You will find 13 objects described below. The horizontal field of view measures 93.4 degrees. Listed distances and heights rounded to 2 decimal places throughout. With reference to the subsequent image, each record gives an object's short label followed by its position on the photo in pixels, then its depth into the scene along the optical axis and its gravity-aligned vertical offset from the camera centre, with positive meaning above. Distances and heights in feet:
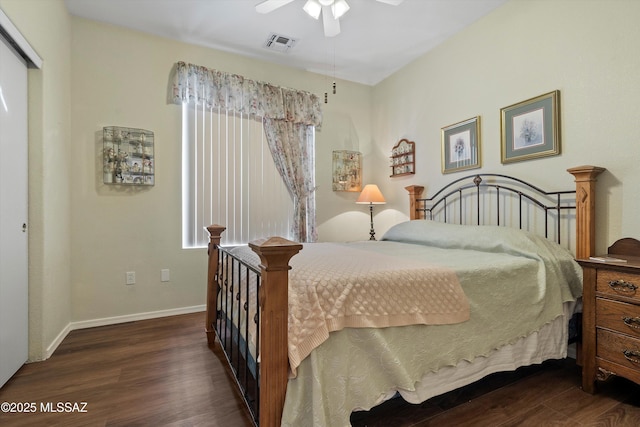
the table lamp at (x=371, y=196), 11.98 +0.62
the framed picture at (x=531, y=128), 7.30 +2.14
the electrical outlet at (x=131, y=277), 9.41 -2.03
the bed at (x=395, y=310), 3.65 -1.51
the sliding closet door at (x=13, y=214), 5.61 -0.02
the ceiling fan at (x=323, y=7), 7.08 +4.92
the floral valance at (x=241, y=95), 10.04 +4.23
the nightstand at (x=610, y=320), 4.92 -1.90
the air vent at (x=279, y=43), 10.02 +5.81
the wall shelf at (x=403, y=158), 11.62 +2.12
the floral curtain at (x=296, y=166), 11.61 +1.81
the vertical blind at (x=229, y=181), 10.37 +1.15
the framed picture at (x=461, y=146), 9.27 +2.10
